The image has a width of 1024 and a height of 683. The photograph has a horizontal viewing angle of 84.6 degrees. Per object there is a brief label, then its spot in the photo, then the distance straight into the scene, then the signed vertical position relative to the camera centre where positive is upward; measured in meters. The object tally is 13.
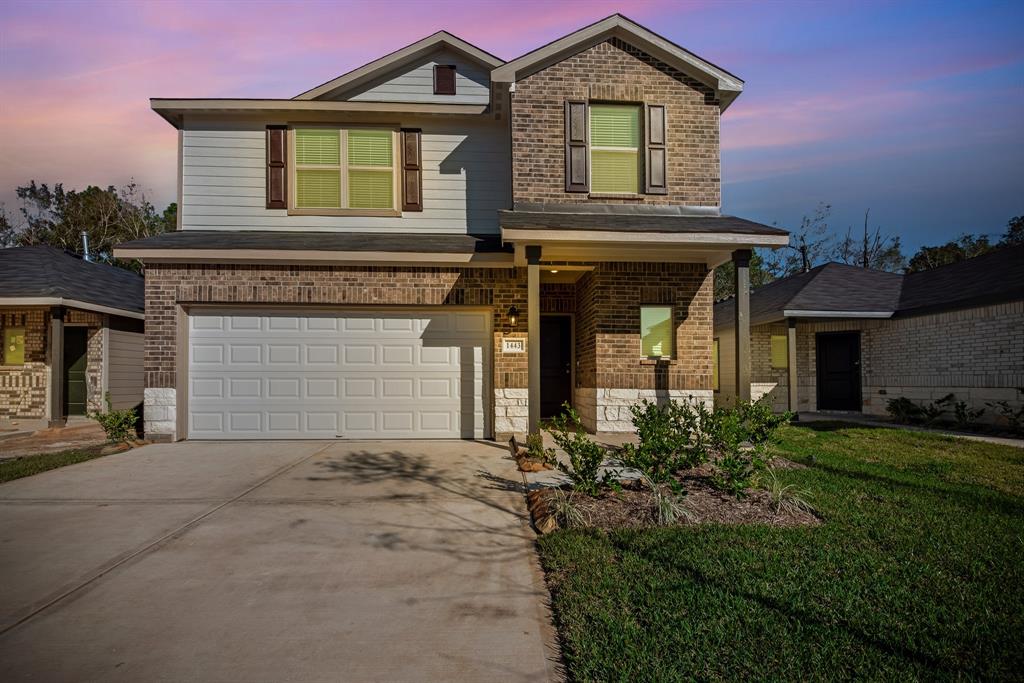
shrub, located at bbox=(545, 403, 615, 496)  5.41 -1.08
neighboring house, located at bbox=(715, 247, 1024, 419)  11.74 +0.42
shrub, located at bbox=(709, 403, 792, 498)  5.45 -0.89
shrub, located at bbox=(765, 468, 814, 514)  5.16 -1.35
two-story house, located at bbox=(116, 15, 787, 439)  9.76 +1.12
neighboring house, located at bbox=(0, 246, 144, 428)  12.71 +0.43
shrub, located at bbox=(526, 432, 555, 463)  6.14 -1.18
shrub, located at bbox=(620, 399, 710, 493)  5.39 -0.93
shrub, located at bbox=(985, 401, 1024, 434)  10.59 -1.20
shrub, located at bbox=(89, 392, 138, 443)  9.33 -1.13
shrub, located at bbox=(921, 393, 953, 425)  12.70 -1.29
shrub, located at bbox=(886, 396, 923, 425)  13.33 -1.38
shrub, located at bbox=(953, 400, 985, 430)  11.80 -1.32
